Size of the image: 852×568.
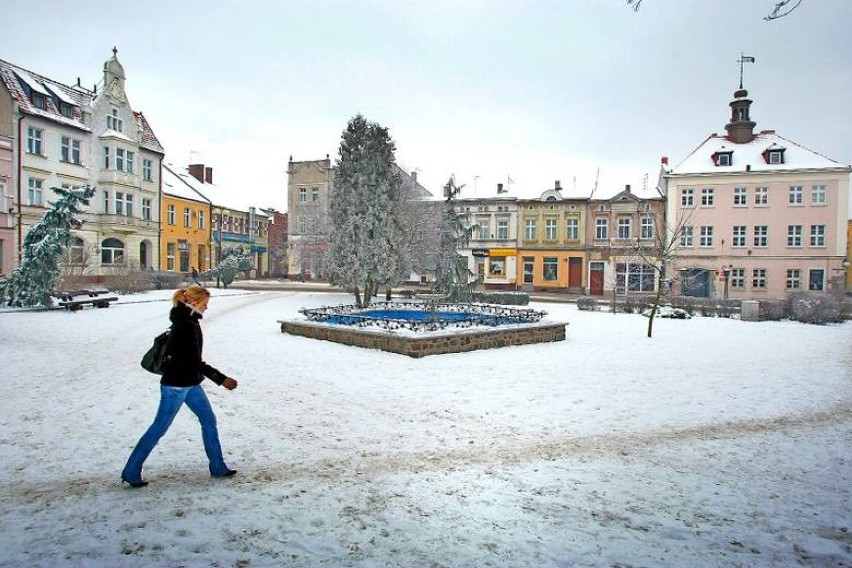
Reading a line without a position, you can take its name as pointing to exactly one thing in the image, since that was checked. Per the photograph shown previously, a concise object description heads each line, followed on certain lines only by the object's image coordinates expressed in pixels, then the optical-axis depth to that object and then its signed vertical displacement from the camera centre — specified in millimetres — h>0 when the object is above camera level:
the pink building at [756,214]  36531 +4313
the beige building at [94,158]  28844 +6440
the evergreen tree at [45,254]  20328 +445
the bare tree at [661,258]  16859 +620
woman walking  5008 -953
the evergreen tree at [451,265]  27453 +383
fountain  12398 -1404
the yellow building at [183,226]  42469 +3396
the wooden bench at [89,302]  20094 -1350
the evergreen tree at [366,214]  23438 +2482
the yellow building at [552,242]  42219 +2499
